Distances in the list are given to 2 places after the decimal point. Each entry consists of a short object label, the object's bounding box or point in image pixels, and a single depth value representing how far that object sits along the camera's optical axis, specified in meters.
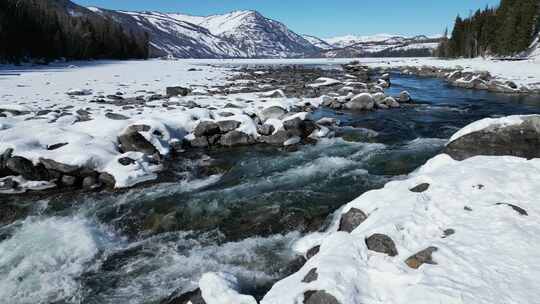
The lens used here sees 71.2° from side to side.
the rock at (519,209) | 6.98
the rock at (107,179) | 12.86
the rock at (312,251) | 7.75
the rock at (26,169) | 12.88
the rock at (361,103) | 25.11
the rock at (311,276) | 5.75
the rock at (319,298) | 5.20
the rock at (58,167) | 13.03
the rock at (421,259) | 5.86
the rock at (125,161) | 13.62
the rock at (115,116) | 17.44
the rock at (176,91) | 27.55
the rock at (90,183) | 12.79
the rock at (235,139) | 17.42
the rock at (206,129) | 17.52
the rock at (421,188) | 8.33
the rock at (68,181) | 12.91
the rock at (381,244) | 6.29
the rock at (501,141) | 10.64
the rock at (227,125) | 17.87
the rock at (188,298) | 5.95
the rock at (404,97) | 28.33
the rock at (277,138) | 17.42
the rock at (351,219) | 8.01
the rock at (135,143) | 15.06
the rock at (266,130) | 17.88
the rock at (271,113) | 19.66
